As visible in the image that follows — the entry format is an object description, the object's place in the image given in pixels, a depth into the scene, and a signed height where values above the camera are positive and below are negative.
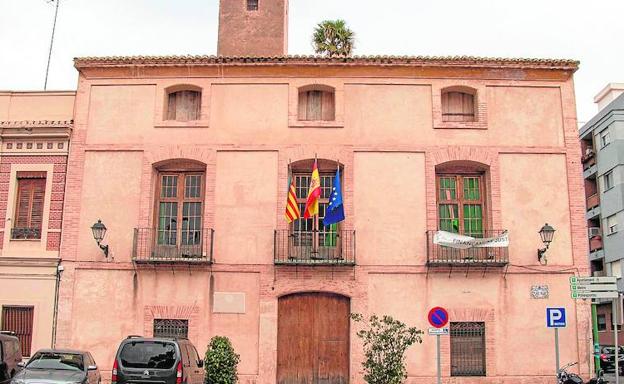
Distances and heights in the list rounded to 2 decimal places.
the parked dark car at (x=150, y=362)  14.06 -0.90
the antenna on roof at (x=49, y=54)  27.00 +10.06
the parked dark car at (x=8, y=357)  15.23 -0.93
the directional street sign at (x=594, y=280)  15.66 +0.99
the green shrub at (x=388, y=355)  15.45 -0.76
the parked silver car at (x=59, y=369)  13.48 -1.06
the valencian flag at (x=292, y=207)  19.12 +3.05
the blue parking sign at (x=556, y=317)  15.64 +0.15
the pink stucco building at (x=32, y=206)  19.86 +3.17
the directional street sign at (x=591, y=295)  15.58 +0.66
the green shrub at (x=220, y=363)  17.48 -1.10
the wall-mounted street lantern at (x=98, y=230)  19.27 +2.36
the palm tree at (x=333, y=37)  30.17 +12.12
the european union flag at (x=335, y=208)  19.09 +3.04
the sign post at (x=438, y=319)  14.75 +0.06
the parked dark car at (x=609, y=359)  30.23 -1.49
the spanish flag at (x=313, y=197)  19.28 +3.35
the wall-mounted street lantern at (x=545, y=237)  18.94 +2.32
